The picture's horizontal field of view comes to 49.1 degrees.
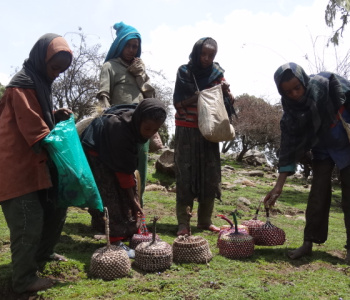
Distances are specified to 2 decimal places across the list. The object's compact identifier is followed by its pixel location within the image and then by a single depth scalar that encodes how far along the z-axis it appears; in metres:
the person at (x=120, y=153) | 3.82
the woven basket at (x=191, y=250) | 3.76
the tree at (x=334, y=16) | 12.94
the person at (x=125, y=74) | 4.96
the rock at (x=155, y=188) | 9.44
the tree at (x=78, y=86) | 17.53
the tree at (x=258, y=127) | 25.47
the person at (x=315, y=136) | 4.04
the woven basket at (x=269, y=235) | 4.28
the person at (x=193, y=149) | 5.08
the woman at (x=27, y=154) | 3.02
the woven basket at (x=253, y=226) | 4.37
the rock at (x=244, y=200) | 8.57
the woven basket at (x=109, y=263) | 3.34
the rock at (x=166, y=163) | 10.85
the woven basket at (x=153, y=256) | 3.54
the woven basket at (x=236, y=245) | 4.00
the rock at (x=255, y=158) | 22.32
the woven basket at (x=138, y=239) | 4.02
